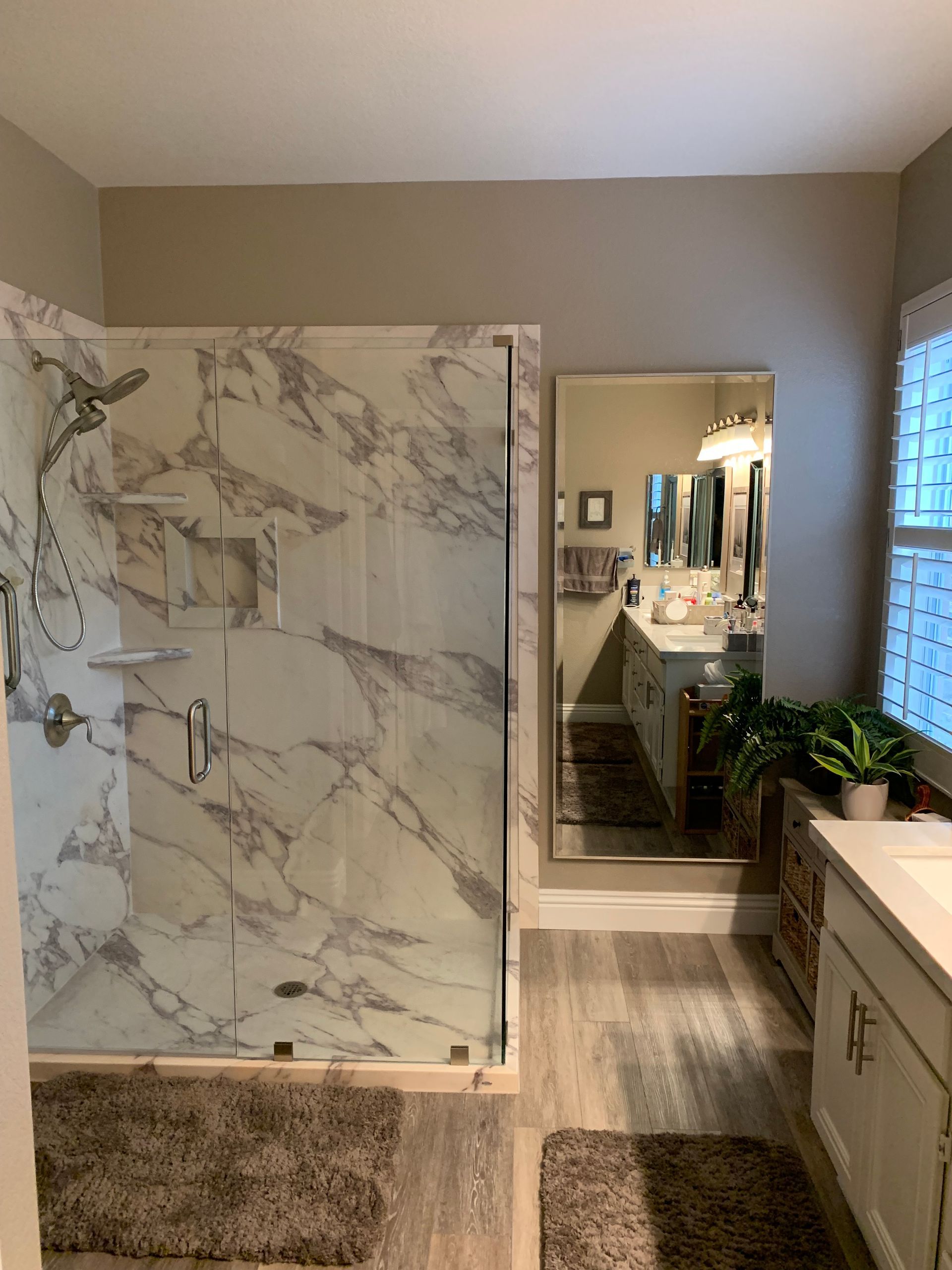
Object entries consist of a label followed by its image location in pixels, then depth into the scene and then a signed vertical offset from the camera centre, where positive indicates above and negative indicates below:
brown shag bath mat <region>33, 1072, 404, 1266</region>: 1.91 -1.46
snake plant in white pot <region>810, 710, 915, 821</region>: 2.69 -0.73
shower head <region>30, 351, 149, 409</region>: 2.54 +0.35
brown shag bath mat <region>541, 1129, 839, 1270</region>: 1.86 -1.46
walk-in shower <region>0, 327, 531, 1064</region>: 2.54 -0.52
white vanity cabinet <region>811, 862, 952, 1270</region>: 1.46 -1.01
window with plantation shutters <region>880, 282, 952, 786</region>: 2.65 -0.06
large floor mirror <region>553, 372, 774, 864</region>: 3.14 -0.28
